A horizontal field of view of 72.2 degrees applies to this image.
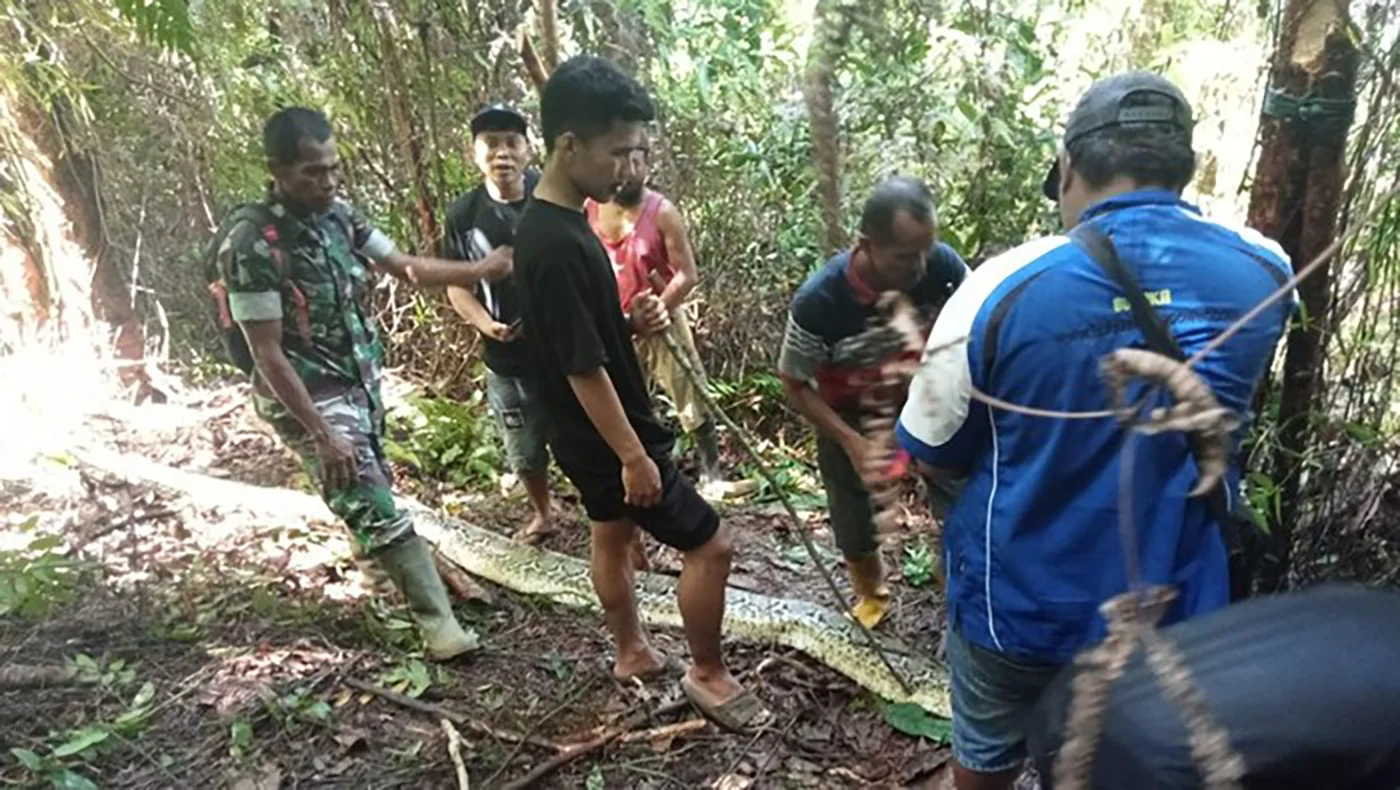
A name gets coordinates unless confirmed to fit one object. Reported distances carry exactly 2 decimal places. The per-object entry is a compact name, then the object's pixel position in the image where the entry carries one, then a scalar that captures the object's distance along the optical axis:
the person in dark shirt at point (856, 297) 2.71
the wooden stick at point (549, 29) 4.11
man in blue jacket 1.68
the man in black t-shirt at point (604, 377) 2.66
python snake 3.25
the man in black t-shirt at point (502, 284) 4.29
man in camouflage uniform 3.21
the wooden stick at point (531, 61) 4.30
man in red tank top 4.52
